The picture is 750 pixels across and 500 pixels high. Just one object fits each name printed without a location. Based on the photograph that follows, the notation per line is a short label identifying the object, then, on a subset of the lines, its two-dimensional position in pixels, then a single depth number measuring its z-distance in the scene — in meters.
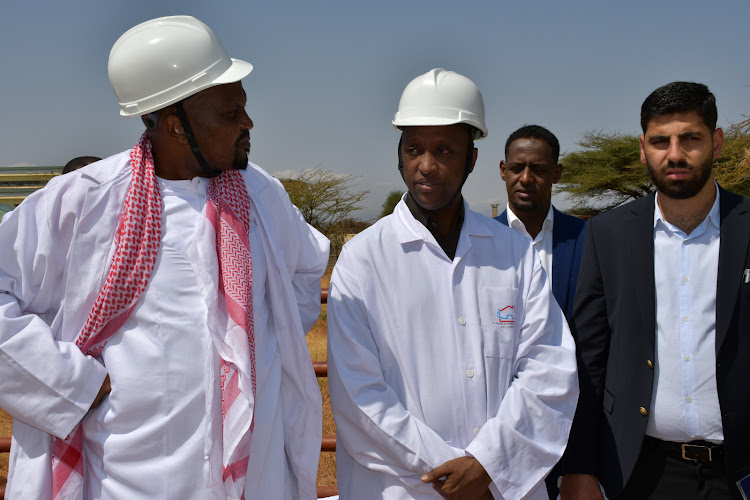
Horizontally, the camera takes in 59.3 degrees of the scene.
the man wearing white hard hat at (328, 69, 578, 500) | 2.62
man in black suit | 2.70
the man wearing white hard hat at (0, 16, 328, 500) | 2.29
